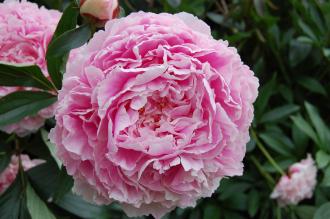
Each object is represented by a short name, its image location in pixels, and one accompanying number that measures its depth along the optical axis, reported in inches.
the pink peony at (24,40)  27.8
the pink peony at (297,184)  37.4
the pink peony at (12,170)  32.2
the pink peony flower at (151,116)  22.4
